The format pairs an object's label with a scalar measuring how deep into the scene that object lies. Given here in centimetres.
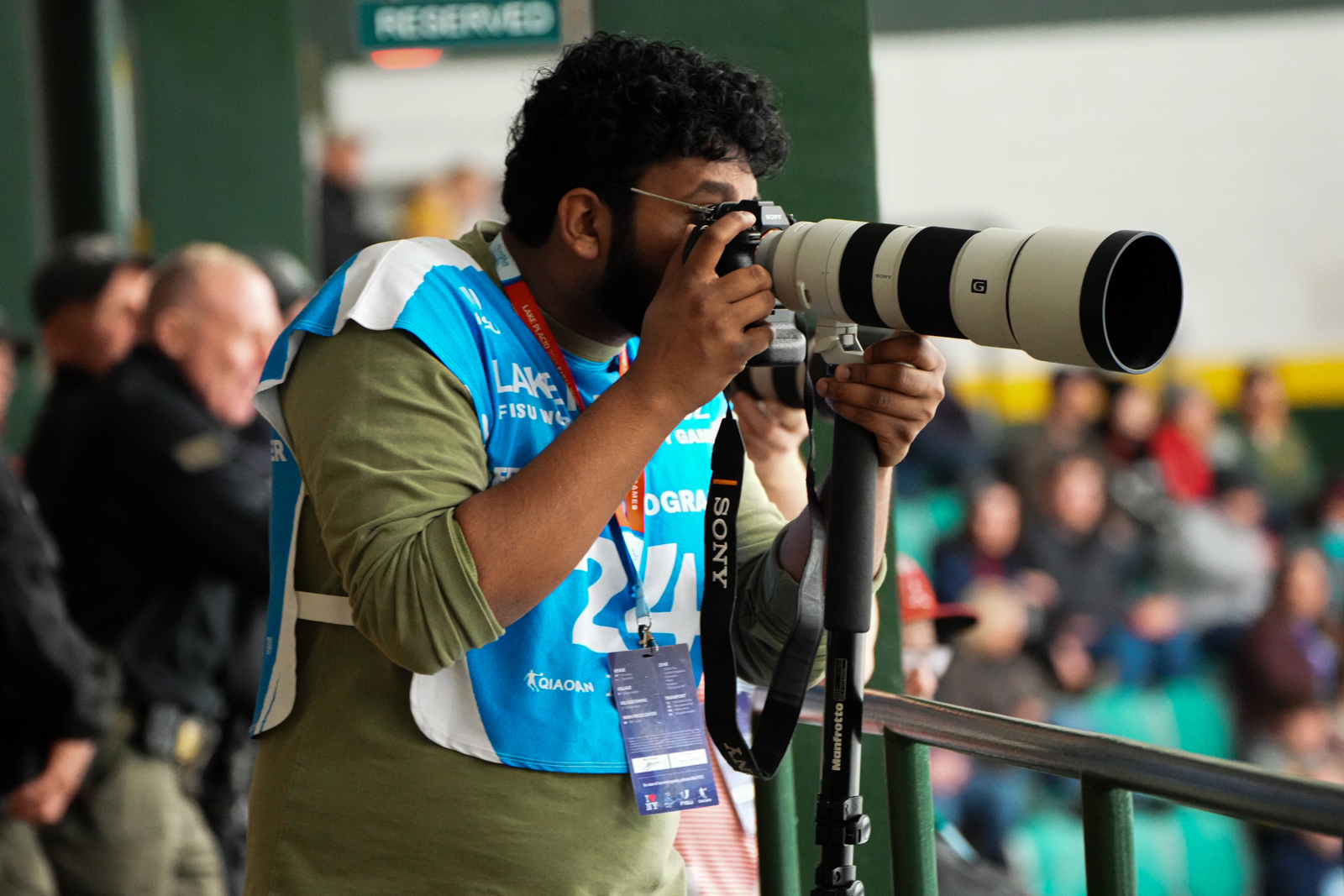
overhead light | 2019
